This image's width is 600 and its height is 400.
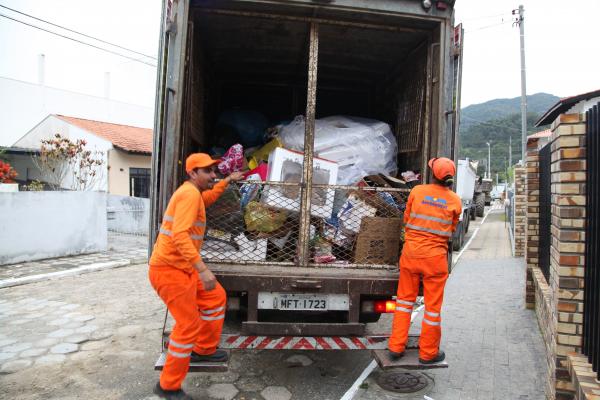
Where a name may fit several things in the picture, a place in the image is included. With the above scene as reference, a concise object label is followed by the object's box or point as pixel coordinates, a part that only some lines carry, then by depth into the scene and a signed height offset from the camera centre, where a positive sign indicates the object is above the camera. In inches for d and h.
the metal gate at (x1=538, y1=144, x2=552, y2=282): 196.1 +2.7
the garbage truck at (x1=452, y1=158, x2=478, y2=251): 511.8 +30.0
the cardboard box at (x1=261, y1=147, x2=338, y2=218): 149.9 +9.8
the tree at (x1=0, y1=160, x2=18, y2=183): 375.0 +22.1
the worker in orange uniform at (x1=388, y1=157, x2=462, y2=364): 133.6 -13.8
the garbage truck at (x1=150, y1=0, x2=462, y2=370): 133.0 +16.0
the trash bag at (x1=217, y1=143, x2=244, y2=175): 171.0 +17.0
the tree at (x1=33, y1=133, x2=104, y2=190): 502.9 +44.8
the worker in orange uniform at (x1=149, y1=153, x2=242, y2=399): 117.0 -18.7
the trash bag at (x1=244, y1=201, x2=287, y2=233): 146.4 -3.2
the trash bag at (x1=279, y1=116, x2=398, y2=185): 172.1 +25.5
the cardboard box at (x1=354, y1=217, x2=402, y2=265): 146.1 -9.2
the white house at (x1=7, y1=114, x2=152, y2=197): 631.2 +71.1
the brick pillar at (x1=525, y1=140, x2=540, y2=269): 227.8 +5.0
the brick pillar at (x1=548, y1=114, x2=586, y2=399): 118.0 -6.5
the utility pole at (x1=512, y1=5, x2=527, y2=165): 734.8 +236.8
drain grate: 142.4 -52.8
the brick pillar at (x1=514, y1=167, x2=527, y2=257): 402.9 +4.8
